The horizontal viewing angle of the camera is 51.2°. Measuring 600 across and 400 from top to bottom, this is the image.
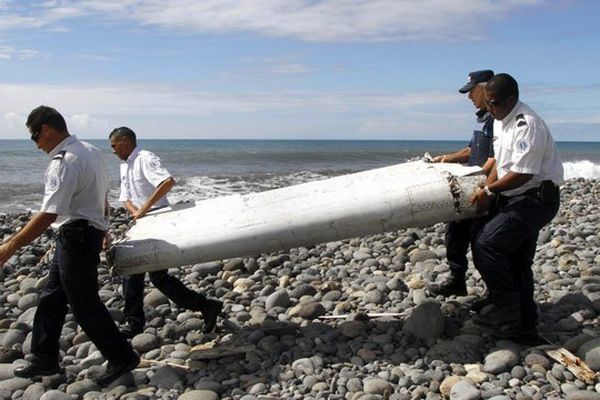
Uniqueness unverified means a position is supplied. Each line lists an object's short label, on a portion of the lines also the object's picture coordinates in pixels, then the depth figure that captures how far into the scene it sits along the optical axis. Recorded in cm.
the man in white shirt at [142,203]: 541
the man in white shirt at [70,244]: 415
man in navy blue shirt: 522
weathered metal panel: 486
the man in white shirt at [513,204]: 425
